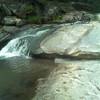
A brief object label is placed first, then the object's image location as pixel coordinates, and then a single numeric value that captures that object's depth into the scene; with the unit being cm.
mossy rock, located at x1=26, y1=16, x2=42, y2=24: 813
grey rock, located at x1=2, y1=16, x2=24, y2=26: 799
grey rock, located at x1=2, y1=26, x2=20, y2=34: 747
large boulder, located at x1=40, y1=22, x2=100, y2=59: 527
